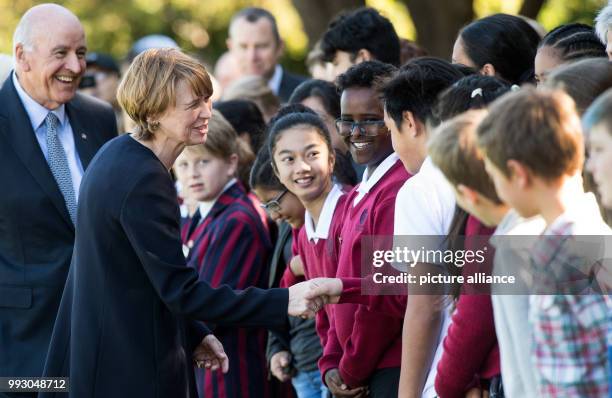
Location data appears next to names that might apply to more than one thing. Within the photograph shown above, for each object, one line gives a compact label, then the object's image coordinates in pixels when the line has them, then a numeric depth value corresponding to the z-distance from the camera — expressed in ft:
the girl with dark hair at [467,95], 20.21
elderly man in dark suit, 28.36
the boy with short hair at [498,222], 16.78
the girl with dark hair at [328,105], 30.60
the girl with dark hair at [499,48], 28.22
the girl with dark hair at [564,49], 24.93
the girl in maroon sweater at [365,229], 23.25
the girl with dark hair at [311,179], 26.51
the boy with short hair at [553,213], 15.66
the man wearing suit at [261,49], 49.82
